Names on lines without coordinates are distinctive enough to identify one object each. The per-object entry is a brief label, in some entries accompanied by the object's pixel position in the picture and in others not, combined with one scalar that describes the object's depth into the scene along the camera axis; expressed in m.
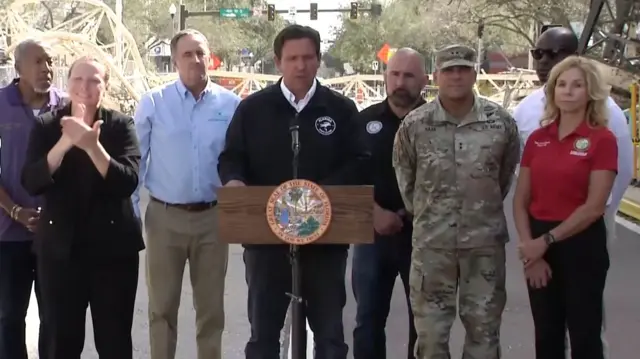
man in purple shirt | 4.93
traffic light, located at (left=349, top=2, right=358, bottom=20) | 44.44
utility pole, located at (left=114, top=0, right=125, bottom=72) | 30.98
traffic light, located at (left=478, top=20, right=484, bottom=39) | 36.29
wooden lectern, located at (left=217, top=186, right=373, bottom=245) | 3.83
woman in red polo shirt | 4.27
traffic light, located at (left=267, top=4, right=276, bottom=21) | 43.41
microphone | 4.08
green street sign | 45.12
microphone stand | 4.05
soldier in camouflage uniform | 4.36
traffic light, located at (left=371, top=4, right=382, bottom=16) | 45.47
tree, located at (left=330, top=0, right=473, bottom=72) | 44.71
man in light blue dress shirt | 5.04
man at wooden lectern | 4.23
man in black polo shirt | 5.11
